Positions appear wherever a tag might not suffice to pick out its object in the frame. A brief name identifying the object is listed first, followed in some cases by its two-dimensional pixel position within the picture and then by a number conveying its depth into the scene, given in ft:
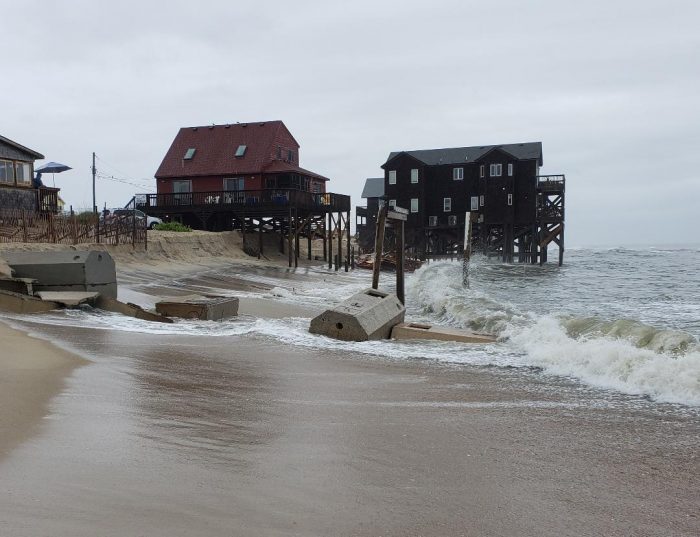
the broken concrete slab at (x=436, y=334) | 34.35
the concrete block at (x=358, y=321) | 34.47
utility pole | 203.36
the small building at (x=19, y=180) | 95.21
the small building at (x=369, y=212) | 201.26
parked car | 95.78
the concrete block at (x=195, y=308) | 39.68
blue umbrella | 121.39
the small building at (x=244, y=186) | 128.36
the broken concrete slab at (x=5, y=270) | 39.57
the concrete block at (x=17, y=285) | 38.55
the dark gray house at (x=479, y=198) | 171.83
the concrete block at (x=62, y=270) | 41.73
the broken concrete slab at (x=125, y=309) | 38.19
